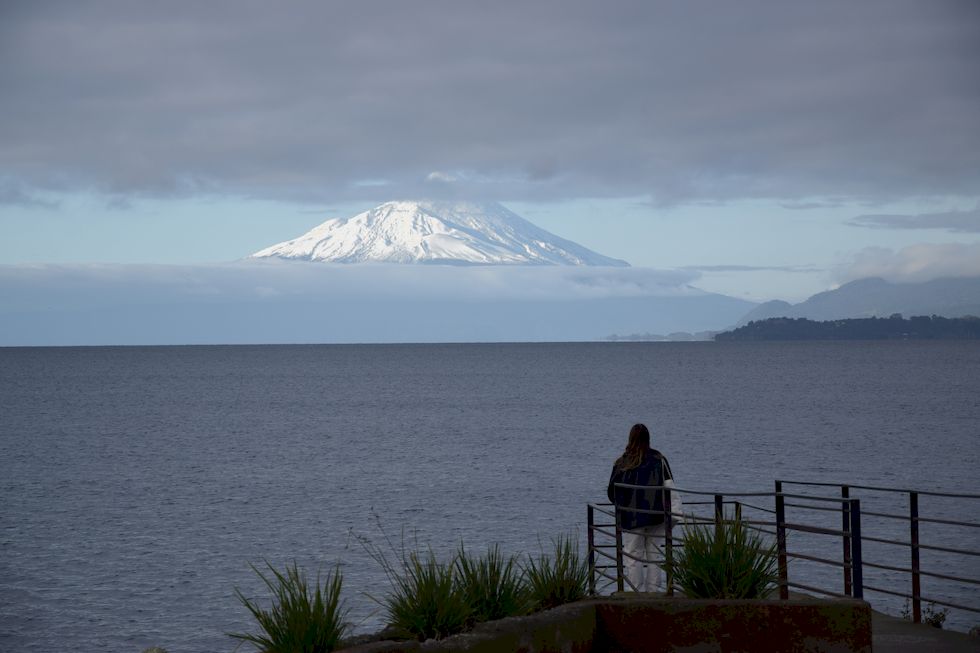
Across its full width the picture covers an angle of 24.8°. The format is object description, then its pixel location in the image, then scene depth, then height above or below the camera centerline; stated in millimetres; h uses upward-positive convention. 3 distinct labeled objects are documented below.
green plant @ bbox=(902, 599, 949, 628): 19224 -2343
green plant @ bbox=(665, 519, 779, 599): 14933 -1382
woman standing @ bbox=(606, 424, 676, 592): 19195 -1180
